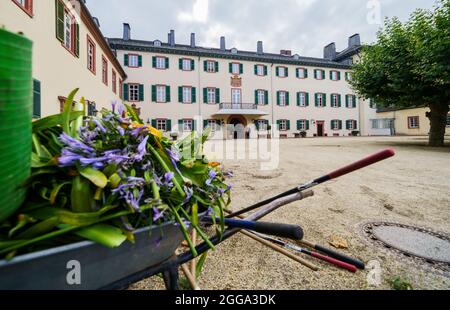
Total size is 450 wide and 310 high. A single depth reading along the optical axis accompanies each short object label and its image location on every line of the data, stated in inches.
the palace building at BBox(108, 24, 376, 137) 929.5
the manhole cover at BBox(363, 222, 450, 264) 71.4
